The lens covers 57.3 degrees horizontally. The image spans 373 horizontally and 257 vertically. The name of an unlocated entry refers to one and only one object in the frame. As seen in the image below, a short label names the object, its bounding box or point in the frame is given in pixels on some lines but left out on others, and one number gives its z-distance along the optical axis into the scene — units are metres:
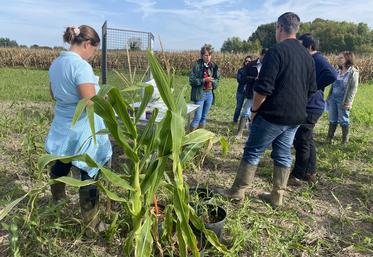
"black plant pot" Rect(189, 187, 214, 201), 2.97
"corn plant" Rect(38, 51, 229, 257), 1.90
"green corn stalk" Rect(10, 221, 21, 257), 2.16
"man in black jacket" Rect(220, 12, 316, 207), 3.10
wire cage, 5.94
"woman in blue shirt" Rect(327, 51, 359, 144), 5.91
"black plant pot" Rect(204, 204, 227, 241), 2.58
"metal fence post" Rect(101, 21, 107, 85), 5.82
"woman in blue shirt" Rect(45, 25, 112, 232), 2.53
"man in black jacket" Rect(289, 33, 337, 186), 3.95
